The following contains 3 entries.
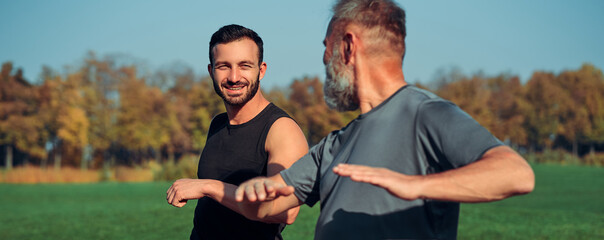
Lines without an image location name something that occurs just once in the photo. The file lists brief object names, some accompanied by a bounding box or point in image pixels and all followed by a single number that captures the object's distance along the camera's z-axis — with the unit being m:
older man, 1.95
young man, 3.82
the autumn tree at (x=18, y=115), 43.50
